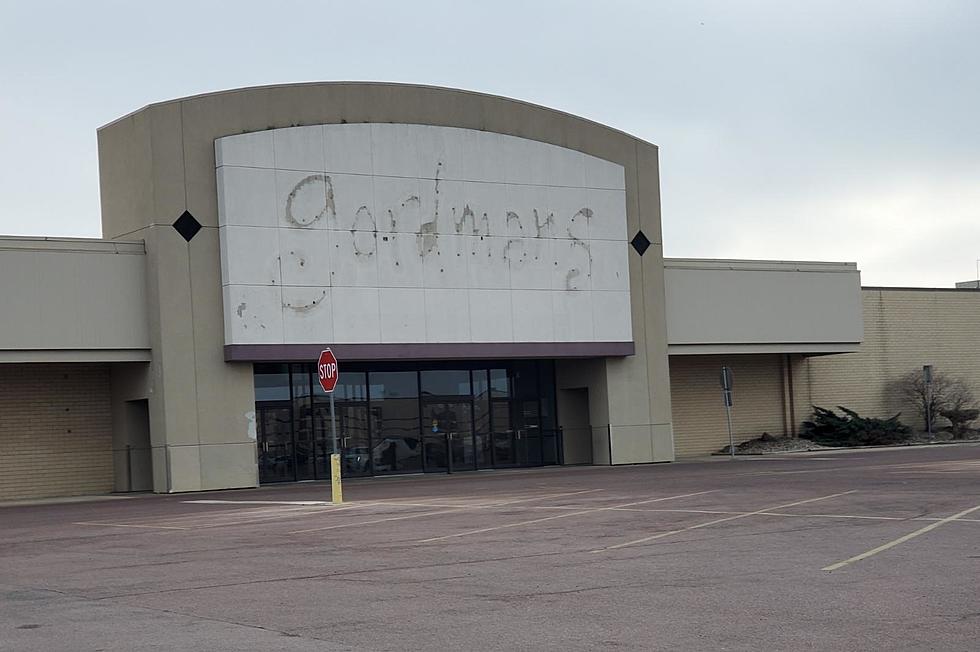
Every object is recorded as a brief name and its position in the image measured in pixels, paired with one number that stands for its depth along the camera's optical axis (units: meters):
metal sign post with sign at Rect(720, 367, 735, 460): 40.09
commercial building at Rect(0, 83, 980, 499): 33.06
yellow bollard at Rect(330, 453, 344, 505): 24.88
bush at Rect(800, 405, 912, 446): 45.94
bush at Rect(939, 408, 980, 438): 48.97
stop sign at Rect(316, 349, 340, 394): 24.84
